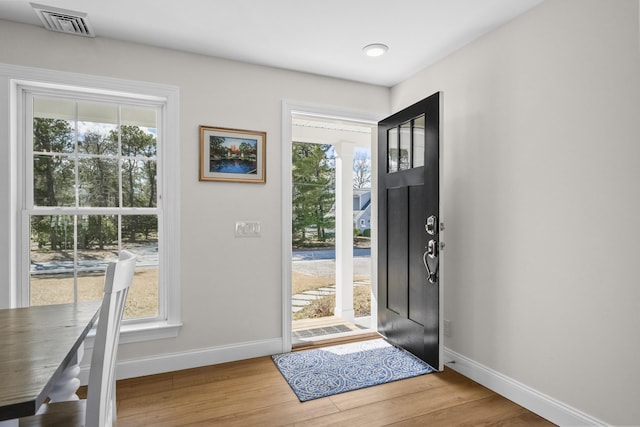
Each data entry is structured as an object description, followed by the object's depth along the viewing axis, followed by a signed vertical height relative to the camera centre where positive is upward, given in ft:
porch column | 13.73 -0.60
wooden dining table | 2.64 -1.42
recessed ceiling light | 8.38 +3.98
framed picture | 9.00 +1.51
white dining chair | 3.25 -1.49
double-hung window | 7.82 +0.36
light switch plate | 9.32 -0.46
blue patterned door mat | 7.81 -3.87
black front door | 8.24 -0.45
